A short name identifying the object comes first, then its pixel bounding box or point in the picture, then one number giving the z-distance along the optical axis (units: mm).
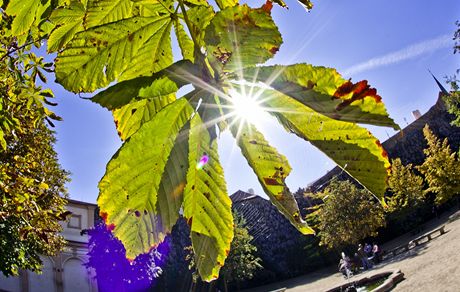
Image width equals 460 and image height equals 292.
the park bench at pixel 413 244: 16817
